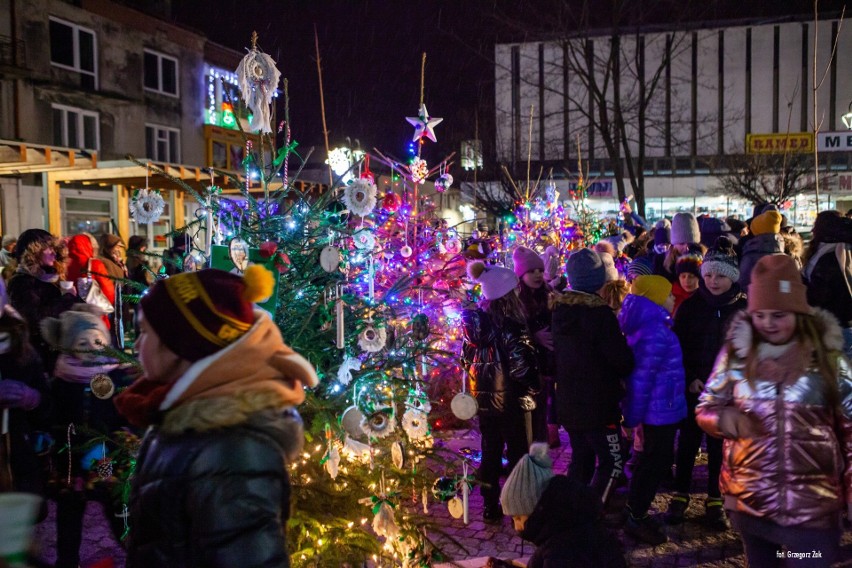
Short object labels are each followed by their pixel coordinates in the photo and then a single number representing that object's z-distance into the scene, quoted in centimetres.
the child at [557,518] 285
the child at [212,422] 177
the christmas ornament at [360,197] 383
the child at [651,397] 477
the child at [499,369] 516
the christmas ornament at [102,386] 404
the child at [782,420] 294
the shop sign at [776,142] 2355
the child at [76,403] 408
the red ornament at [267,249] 333
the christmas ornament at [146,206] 394
